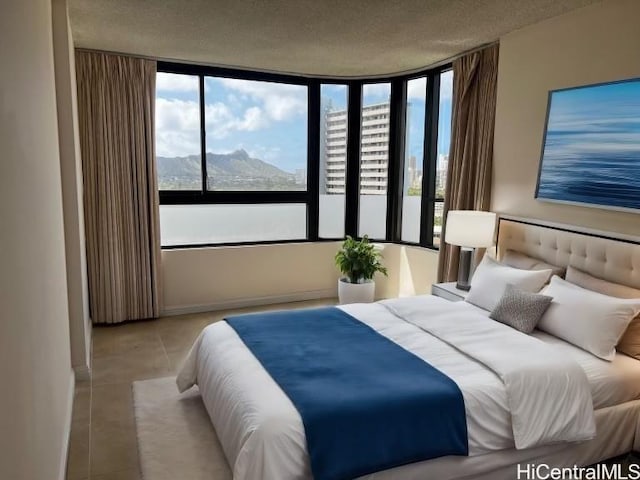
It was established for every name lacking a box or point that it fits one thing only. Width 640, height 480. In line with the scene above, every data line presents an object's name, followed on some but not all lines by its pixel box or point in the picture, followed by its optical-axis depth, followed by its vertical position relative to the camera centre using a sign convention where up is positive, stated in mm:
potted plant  5215 -1003
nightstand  3893 -933
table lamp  3893 -448
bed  2160 -1080
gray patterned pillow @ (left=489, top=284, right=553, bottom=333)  3076 -829
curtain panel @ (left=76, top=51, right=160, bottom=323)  4520 -110
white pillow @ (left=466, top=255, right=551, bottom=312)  3338 -725
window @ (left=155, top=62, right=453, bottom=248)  5078 +178
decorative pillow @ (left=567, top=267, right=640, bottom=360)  2793 -681
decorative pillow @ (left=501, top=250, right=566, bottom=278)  3438 -630
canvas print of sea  3057 +188
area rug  2566 -1511
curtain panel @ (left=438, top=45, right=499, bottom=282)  4227 +317
